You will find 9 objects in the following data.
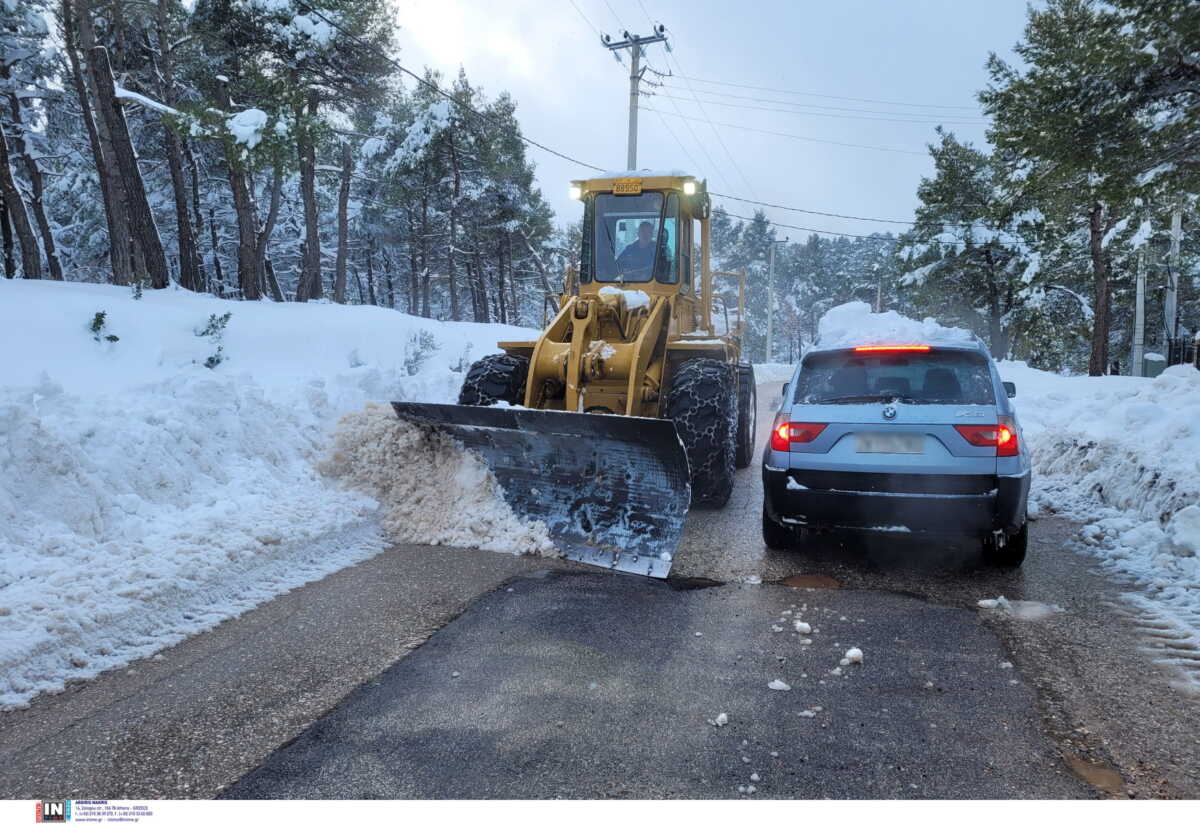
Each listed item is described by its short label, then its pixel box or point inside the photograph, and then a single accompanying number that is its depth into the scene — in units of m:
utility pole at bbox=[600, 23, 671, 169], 23.98
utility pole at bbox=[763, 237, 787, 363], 44.28
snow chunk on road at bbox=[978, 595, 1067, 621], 4.37
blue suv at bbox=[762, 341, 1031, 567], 4.75
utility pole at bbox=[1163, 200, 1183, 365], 23.36
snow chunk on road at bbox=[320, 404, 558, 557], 5.72
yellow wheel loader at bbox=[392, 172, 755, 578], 5.33
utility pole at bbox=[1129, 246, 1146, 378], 25.73
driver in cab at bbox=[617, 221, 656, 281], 8.09
